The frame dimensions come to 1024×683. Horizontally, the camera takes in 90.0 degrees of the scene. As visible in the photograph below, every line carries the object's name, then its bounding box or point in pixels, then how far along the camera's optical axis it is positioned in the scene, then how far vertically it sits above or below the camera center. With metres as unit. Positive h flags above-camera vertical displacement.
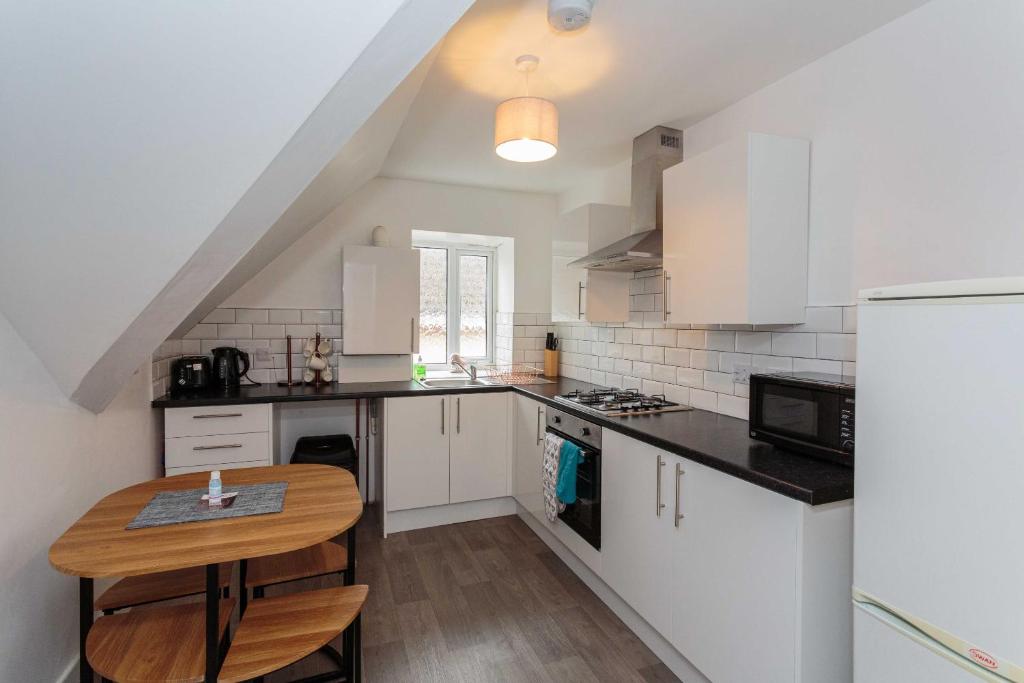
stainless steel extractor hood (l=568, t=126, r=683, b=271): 2.66 +0.71
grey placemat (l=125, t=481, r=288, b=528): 1.46 -0.55
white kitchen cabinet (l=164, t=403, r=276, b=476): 2.73 -0.61
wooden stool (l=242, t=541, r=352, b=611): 1.74 -0.84
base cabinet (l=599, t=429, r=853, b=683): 1.48 -0.80
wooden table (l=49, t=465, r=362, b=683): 1.22 -0.55
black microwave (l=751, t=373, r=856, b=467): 1.57 -0.28
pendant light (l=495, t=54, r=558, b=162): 2.01 +0.83
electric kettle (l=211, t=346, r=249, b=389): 3.17 -0.26
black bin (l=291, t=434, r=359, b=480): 3.12 -0.77
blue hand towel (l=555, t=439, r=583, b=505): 2.58 -0.75
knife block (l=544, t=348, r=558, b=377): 4.02 -0.27
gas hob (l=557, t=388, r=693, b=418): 2.53 -0.39
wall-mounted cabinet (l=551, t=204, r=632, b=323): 3.12 +0.41
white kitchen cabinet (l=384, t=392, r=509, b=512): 3.19 -0.78
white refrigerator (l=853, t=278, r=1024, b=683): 1.01 -0.34
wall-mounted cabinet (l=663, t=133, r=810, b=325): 2.01 +0.41
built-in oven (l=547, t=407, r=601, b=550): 2.46 -0.76
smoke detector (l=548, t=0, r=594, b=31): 1.56 +0.98
